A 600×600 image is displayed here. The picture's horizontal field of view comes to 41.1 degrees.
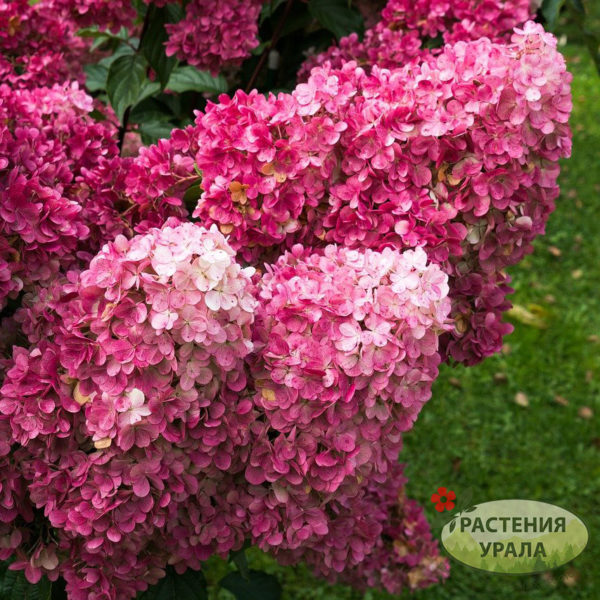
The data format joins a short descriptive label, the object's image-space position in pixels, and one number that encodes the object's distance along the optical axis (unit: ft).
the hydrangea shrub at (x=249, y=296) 3.14
